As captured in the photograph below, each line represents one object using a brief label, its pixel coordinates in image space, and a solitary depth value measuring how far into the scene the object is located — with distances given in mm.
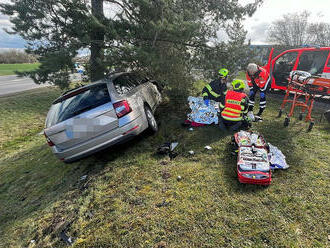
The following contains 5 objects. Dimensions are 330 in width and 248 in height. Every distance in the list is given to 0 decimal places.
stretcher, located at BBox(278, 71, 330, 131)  4410
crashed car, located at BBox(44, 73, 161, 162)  3086
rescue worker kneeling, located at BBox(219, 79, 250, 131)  3938
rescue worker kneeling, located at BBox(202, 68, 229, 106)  4707
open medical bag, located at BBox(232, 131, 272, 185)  2537
